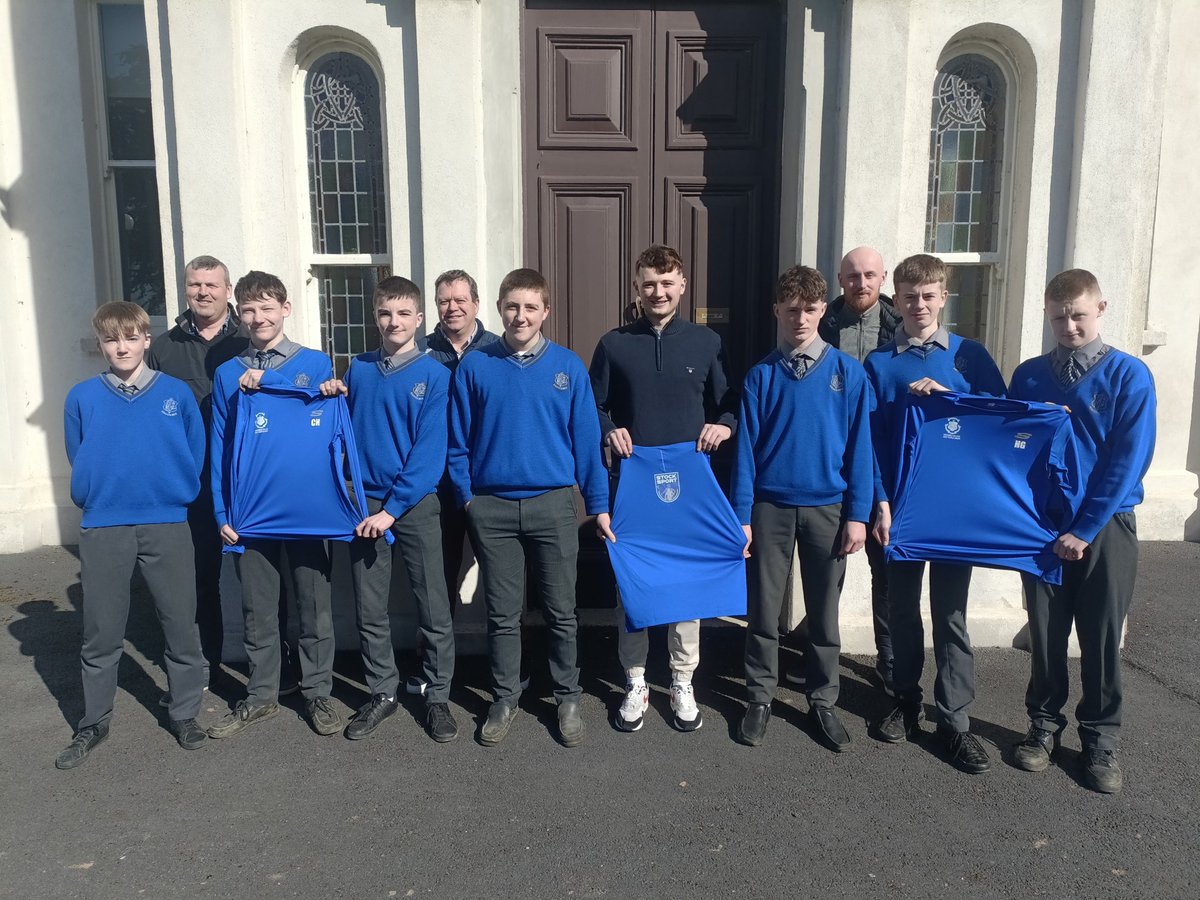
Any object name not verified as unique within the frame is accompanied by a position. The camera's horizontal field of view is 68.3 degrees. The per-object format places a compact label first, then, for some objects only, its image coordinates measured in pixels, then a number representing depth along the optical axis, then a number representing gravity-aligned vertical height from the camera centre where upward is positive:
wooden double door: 5.35 +0.78
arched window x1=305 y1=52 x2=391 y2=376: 5.33 +0.52
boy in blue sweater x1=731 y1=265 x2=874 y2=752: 3.90 -0.88
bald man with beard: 4.40 -0.16
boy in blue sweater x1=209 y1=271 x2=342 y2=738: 4.11 -1.30
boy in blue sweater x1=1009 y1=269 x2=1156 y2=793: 3.53 -0.97
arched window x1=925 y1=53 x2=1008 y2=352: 5.32 +0.58
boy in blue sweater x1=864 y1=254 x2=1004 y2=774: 3.92 -0.89
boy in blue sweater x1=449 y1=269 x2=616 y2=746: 3.97 -0.83
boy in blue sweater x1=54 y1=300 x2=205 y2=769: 3.87 -0.94
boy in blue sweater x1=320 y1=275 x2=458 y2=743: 4.03 -0.92
